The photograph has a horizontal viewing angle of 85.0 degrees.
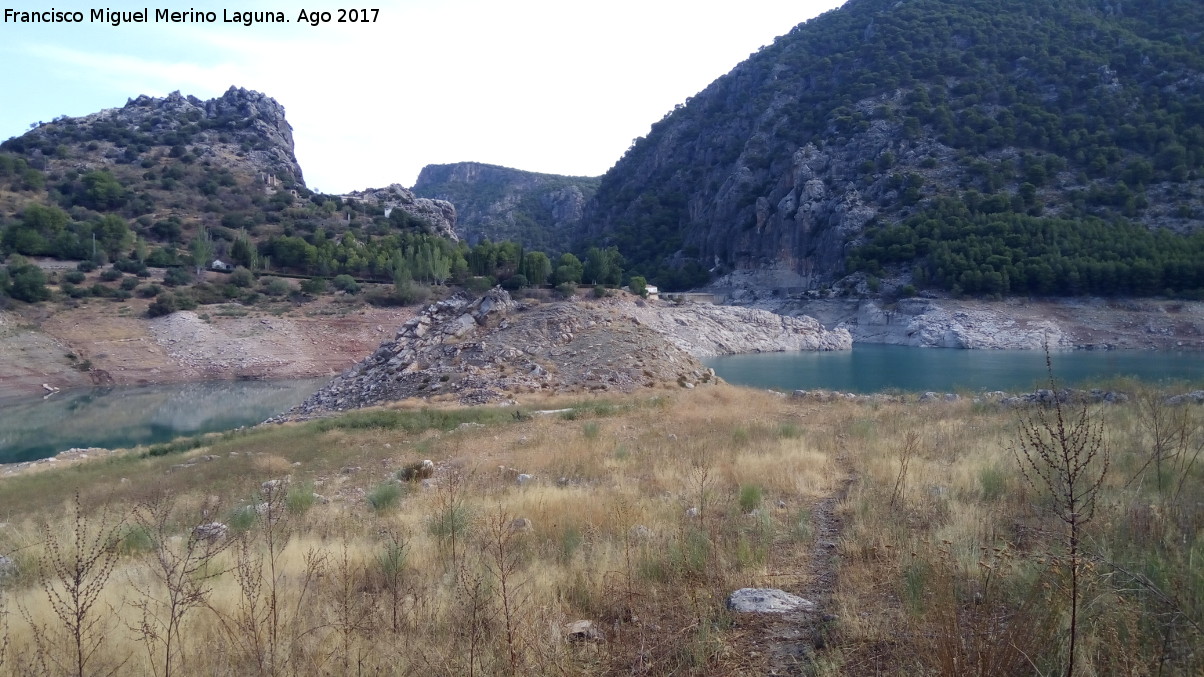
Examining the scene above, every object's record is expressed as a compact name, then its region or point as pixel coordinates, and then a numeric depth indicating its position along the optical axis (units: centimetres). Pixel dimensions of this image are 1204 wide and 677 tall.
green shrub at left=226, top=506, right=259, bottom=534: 684
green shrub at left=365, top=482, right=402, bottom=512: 786
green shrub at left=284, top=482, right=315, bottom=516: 802
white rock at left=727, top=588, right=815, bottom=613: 392
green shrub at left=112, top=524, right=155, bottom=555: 595
